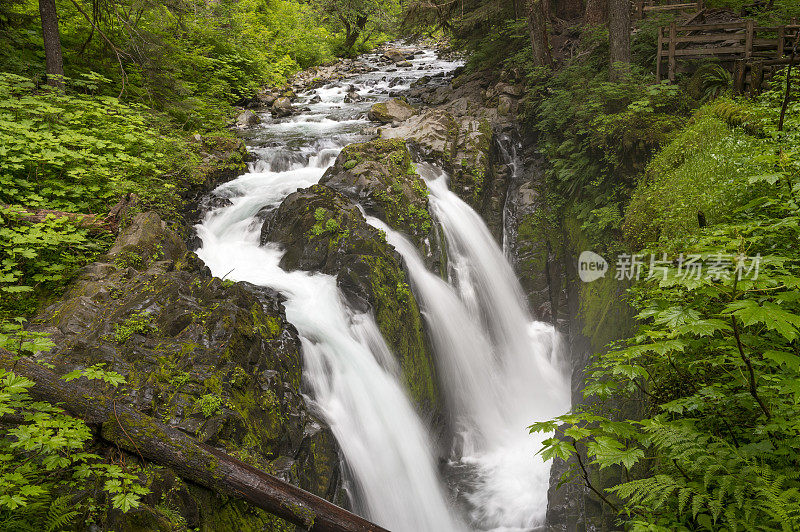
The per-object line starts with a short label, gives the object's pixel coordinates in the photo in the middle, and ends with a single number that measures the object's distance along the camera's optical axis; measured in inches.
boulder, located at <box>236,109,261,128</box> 557.3
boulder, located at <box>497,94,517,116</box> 537.3
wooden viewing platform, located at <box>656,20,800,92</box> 318.0
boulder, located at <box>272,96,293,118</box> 611.2
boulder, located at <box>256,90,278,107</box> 639.1
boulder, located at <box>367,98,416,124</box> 569.0
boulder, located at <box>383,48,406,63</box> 1023.0
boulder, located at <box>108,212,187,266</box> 217.3
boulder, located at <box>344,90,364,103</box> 703.0
